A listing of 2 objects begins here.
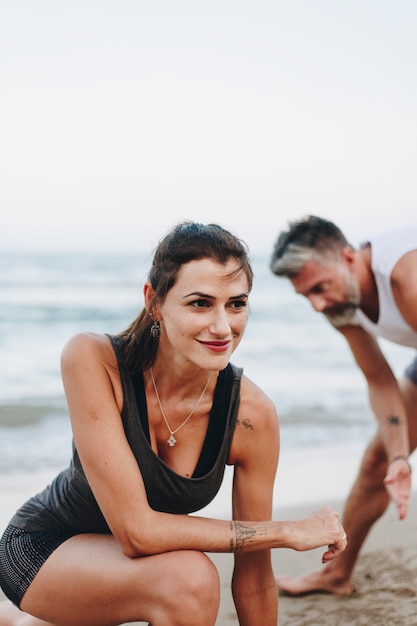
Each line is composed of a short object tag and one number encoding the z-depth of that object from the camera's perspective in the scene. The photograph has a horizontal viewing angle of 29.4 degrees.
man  3.65
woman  2.54
